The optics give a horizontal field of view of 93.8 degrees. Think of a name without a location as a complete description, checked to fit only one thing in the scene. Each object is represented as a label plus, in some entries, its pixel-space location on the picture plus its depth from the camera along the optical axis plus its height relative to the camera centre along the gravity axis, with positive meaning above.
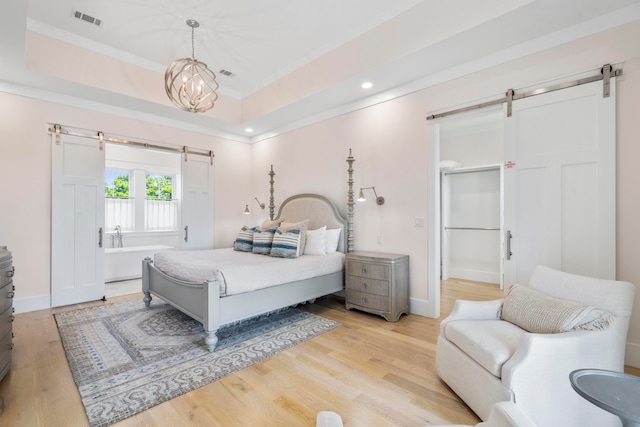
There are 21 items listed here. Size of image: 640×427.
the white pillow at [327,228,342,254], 4.18 -0.34
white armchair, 1.58 -0.81
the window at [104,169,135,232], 6.83 +0.30
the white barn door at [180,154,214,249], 5.16 +0.21
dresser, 2.09 -0.71
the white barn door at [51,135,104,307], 3.93 -0.09
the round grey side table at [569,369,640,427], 0.98 -0.63
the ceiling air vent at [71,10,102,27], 3.12 +2.10
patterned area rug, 2.04 -1.22
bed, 2.70 -0.80
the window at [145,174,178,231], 7.41 +0.26
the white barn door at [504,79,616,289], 2.46 +0.29
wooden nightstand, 3.40 -0.82
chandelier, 2.95 +1.34
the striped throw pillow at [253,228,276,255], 4.00 -0.36
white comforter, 2.83 -0.56
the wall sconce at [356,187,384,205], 3.93 +0.22
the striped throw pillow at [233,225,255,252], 4.31 -0.38
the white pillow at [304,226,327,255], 3.99 -0.38
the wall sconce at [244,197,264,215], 5.68 +0.15
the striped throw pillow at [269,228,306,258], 3.69 -0.37
